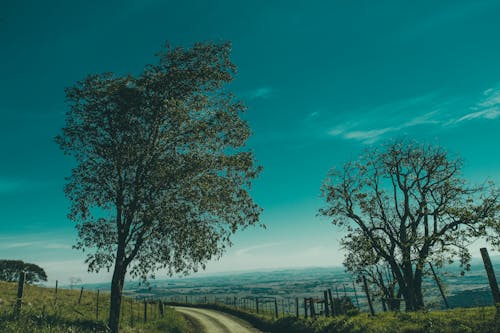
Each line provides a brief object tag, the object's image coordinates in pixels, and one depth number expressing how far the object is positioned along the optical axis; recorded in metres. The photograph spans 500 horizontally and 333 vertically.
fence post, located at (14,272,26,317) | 16.45
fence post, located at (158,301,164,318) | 37.70
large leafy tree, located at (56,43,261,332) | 20.36
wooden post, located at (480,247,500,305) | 14.28
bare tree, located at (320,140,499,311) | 26.91
